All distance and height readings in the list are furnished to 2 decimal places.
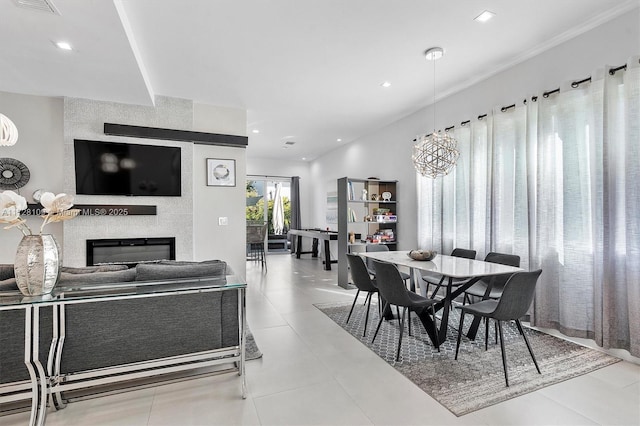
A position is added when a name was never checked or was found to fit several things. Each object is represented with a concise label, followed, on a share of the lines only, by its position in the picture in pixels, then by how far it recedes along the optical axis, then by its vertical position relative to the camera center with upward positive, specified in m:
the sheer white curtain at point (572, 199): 2.62 +0.11
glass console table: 1.79 -0.78
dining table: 2.72 -0.54
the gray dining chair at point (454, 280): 3.60 -0.81
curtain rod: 2.71 +1.23
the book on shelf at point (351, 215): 5.50 -0.05
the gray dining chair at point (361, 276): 3.31 -0.69
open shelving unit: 5.45 -0.06
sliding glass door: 9.81 +0.28
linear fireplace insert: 4.27 -0.50
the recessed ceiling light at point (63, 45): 2.79 +1.57
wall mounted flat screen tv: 4.23 +0.67
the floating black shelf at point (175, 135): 4.32 +1.20
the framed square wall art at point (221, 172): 4.93 +0.69
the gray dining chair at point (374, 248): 4.57 -0.53
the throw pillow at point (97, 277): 2.16 -0.44
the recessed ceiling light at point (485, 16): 2.78 +1.78
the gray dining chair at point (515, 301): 2.31 -0.69
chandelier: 3.55 +0.70
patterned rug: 2.16 -1.28
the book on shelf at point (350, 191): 5.44 +0.38
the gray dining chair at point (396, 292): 2.73 -0.73
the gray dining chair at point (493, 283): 3.17 -0.79
